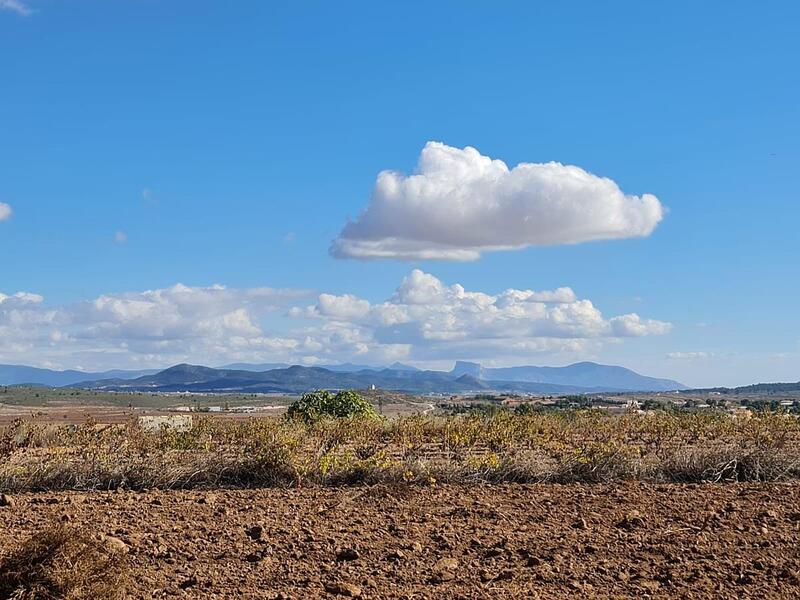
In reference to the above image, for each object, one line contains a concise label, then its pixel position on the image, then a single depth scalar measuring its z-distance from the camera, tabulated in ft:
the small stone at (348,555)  28.66
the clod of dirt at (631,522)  33.57
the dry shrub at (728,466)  45.93
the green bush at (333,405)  79.51
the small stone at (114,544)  27.42
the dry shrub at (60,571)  22.66
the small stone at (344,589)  24.90
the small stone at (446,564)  27.68
